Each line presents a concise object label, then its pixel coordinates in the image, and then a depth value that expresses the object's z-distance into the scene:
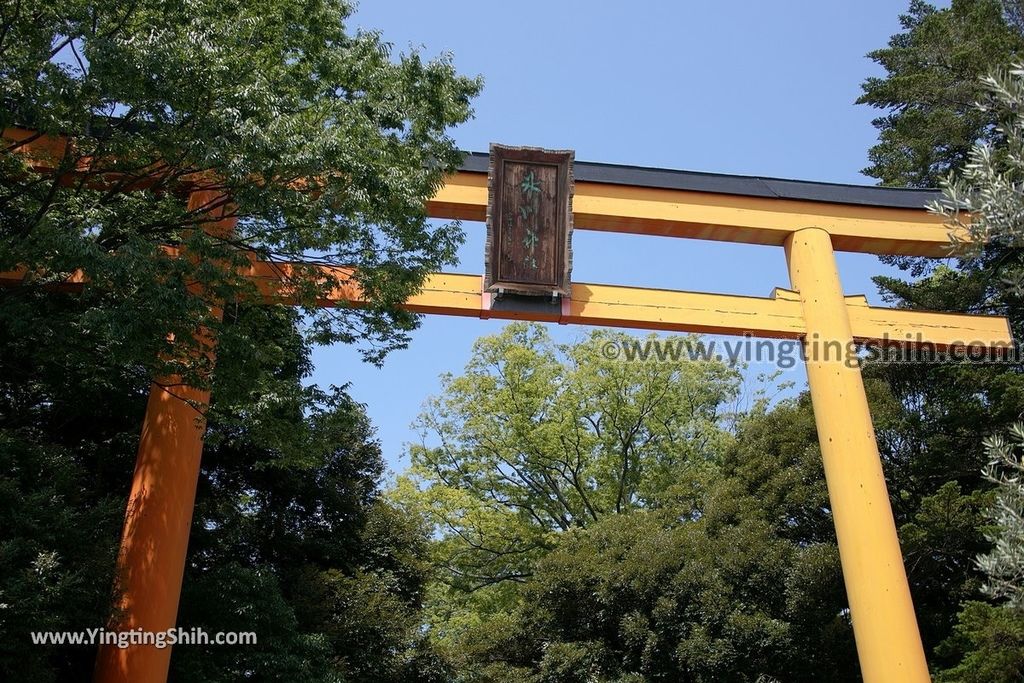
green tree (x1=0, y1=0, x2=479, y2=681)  6.05
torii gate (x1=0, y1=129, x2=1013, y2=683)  7.32
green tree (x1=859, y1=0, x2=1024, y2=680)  9.66
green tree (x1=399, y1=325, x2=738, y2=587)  17.09
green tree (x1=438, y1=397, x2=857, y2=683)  10.45
